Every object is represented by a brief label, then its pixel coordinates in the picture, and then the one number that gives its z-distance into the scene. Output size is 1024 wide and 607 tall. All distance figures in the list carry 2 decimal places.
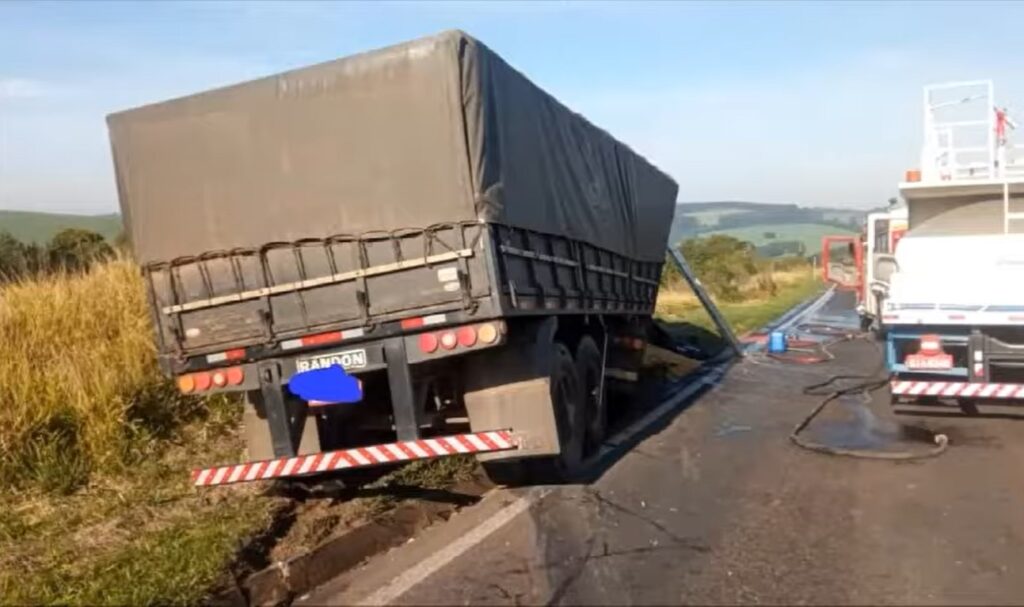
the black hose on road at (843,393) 8.78
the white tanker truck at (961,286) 10.16
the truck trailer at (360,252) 6.93
